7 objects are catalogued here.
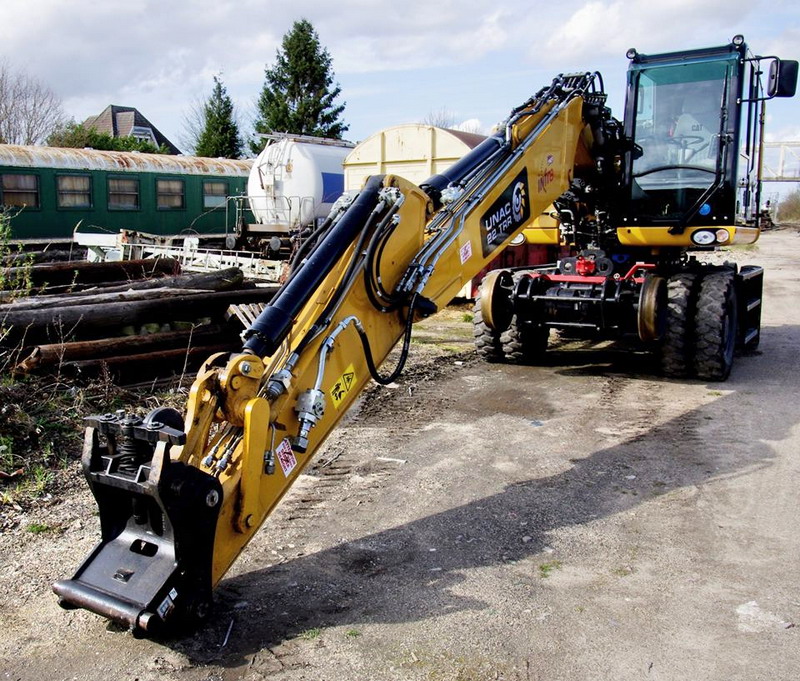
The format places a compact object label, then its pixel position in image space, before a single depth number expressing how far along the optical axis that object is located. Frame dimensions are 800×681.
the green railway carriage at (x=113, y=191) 17.53
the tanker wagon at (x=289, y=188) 18.60
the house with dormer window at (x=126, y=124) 46.84
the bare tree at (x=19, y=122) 39.25
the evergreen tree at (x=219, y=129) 37.06
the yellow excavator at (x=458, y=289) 3.37
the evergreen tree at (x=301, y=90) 35.22
